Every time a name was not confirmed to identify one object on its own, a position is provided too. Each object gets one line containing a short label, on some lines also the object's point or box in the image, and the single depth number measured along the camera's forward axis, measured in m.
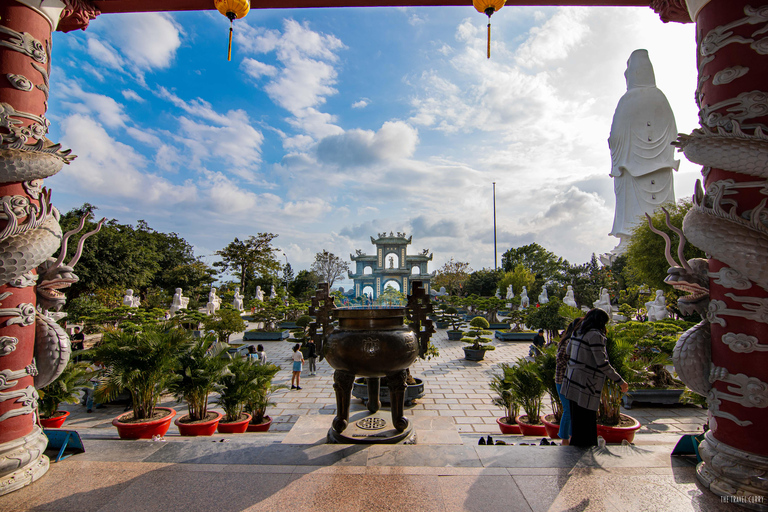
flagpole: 38.25
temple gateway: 43.88
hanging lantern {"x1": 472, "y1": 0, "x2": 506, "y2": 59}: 3.86
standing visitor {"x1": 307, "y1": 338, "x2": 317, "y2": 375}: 9.58
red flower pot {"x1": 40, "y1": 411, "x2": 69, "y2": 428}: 4.56
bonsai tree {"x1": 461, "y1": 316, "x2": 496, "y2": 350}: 10.56
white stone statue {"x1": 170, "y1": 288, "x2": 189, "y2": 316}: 16.93
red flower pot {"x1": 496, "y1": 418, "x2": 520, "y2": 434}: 4.99
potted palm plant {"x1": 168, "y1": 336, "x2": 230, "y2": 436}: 4.45
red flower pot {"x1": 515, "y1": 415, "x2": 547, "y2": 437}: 4.66
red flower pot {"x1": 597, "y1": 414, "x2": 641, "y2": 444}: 4.00
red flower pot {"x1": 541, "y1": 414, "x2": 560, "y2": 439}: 4.30
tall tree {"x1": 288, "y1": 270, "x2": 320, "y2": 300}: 31.73
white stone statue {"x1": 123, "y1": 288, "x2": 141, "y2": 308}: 15.53
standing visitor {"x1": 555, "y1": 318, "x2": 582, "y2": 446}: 3.73
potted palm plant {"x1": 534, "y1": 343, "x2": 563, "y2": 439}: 4.37
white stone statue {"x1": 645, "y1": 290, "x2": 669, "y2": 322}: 13.36
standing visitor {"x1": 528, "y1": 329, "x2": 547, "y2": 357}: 10.27
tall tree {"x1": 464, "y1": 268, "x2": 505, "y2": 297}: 31.50
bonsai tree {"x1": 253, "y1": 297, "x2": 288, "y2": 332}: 16.72
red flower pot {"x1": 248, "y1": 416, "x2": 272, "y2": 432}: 5.10
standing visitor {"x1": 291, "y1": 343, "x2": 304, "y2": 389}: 8.12
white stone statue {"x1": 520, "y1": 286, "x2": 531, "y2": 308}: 21.43
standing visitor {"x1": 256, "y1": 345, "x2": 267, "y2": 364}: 8.96
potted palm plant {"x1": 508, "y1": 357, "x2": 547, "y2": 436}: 4.60
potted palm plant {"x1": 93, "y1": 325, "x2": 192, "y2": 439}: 4.17
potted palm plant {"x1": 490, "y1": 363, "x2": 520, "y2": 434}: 4.95
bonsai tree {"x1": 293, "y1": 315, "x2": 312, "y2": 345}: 14.57
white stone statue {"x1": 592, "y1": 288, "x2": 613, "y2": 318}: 12.41
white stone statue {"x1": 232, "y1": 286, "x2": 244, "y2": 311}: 20.61
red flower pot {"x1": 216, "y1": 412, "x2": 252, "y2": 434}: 4.73
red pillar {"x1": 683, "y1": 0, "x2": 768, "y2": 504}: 2.36
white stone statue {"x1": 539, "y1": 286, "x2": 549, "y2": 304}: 20.17
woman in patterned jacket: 3.30
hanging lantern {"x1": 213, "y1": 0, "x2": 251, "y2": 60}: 3.82
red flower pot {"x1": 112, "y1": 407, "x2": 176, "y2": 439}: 4.09
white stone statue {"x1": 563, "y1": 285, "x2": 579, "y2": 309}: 18.00
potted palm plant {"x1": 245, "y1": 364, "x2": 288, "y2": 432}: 4.92
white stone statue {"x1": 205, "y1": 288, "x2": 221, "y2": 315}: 18.75
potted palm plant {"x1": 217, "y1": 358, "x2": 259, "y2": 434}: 4.70
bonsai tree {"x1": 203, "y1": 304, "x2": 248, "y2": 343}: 11.91
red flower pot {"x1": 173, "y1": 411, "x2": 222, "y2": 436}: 4.41
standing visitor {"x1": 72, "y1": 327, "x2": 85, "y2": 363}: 9.48
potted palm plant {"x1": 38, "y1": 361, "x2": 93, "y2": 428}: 4.41
